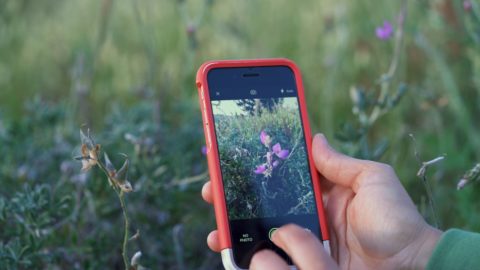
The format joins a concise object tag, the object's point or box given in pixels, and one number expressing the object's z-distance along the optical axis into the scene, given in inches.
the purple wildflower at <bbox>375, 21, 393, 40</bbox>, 21.4
